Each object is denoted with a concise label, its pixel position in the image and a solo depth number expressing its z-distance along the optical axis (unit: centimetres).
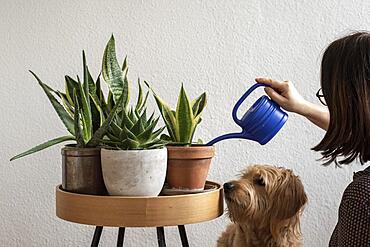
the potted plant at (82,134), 148
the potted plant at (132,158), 144
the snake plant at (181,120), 156
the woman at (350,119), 125
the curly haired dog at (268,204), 168
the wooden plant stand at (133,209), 142
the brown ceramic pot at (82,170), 148
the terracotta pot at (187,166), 152
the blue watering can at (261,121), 151
